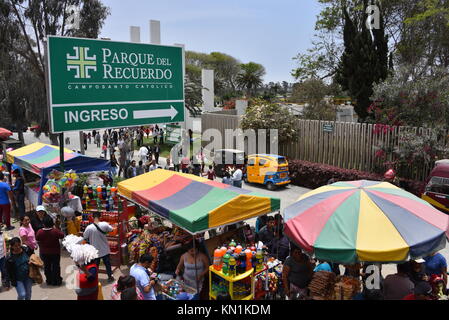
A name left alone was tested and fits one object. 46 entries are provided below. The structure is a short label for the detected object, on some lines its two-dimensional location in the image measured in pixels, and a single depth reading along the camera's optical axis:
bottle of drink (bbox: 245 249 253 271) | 5.98
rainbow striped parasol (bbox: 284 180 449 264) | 4.80
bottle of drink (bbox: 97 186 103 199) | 8.96
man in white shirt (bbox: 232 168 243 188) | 14.39
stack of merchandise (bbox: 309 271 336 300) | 5.59
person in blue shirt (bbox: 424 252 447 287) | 5.83
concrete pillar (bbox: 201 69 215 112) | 41.47
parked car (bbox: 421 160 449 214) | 10.72
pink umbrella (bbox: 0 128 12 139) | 18.02
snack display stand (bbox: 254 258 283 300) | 6.22
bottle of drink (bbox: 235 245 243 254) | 6.04
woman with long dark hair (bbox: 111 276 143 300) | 4.81
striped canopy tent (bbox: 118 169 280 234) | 6.49
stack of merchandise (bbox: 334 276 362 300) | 5.49
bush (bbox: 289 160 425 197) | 15.10
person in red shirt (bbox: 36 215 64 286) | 6.94
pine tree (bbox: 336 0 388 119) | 21.73
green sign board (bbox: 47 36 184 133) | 8.38
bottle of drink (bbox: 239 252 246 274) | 5.93
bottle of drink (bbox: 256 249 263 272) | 6.19
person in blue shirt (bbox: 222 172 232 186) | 13.33
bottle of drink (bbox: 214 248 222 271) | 6.07
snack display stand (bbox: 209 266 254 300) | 5.81
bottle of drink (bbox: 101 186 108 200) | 8.97
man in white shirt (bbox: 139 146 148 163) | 18.86
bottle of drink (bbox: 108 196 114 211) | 9.01
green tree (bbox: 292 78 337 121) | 22.30
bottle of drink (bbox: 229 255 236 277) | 5.79
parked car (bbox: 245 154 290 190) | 16.64
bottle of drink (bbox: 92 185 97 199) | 9.06
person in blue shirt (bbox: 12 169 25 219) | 11.21
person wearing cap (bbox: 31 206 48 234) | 8.26
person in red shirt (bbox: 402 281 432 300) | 4.98
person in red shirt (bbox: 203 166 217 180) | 14.98
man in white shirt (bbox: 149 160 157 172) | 16.34
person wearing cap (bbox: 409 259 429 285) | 5.52
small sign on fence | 17.25
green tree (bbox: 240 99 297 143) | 18.58
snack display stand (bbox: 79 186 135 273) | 8.30
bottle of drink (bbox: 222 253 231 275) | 5.86
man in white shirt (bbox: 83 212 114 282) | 7.29
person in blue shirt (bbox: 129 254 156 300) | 5.41
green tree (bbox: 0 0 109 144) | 26.03
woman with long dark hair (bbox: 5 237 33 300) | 6.00
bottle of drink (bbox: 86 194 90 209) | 9.09
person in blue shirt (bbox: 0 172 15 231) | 10.25
